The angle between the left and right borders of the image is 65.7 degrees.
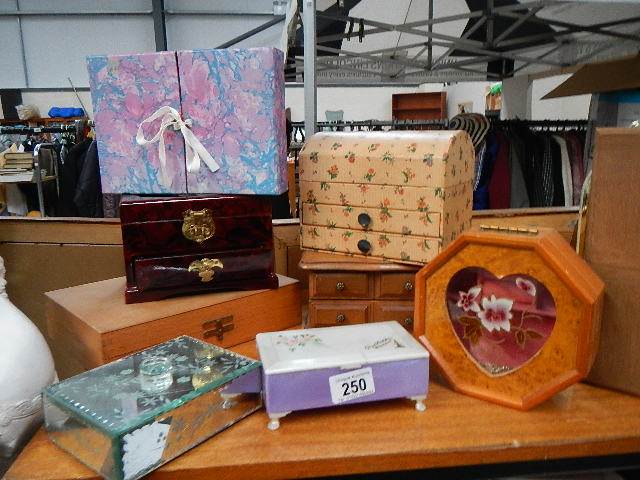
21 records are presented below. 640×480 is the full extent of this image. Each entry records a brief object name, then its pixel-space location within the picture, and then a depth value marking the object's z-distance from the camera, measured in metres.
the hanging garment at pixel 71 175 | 3.08
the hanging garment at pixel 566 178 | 2.56
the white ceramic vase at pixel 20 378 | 0.80
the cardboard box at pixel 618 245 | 0.80
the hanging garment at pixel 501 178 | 2.55
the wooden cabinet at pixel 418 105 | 7.84
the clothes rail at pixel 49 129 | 3.95
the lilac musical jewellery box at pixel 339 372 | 0.76
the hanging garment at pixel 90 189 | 2.92
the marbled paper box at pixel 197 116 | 1.00
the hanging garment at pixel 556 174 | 2.60
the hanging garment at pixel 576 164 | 2.57
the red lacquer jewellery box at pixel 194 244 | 1.03
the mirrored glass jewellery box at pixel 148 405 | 0.65
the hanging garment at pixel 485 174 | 2.56
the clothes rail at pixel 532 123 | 2.77
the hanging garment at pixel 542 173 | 2.57
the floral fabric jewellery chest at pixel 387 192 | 1.02
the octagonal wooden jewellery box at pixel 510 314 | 0.75
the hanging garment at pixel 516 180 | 2.54
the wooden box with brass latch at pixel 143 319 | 0.94
